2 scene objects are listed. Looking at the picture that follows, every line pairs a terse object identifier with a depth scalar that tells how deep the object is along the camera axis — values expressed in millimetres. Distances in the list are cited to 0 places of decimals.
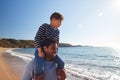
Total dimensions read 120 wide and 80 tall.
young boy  1092
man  1018
